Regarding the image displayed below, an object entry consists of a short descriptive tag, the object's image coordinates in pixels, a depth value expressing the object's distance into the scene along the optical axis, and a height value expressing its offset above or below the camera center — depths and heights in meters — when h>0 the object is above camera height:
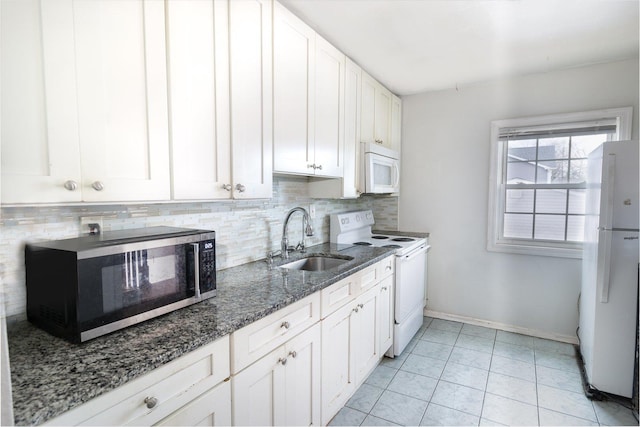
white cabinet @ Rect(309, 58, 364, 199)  2.45 +0.36
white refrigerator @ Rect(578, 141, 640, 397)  2.01 -0.44
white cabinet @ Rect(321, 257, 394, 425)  1.79 -0.85
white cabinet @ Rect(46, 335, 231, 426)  0.80 -0.56
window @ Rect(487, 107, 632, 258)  2.79 +0.17
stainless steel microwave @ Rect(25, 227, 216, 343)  0.96 -0.27
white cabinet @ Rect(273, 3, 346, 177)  1.79 +0.59
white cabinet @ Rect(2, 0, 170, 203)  0.87 +0.28
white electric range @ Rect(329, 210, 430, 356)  2.67 -0.55
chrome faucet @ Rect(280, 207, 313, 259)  2.22 -0.23
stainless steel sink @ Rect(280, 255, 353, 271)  2.36 -0.47
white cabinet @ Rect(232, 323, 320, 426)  1.23 -0.79
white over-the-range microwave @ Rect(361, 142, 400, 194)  2.69 +0.25
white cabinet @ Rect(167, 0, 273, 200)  1.27 +0.43
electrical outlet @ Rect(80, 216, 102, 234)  1.28 -0.10
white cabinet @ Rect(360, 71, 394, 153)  2.74 +0.75
